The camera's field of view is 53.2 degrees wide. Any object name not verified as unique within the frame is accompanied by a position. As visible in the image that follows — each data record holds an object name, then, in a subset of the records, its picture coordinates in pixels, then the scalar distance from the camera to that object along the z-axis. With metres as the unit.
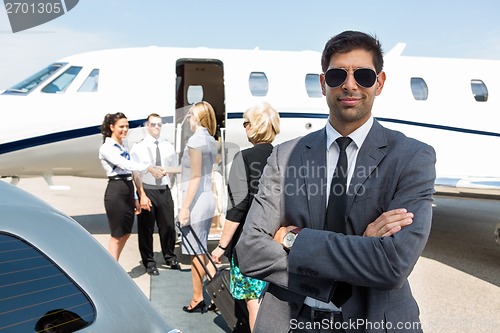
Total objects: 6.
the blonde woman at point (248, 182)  3.07
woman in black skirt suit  5.00
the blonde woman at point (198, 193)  4.30
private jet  7.17
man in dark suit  1.52
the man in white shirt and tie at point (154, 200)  5.54
